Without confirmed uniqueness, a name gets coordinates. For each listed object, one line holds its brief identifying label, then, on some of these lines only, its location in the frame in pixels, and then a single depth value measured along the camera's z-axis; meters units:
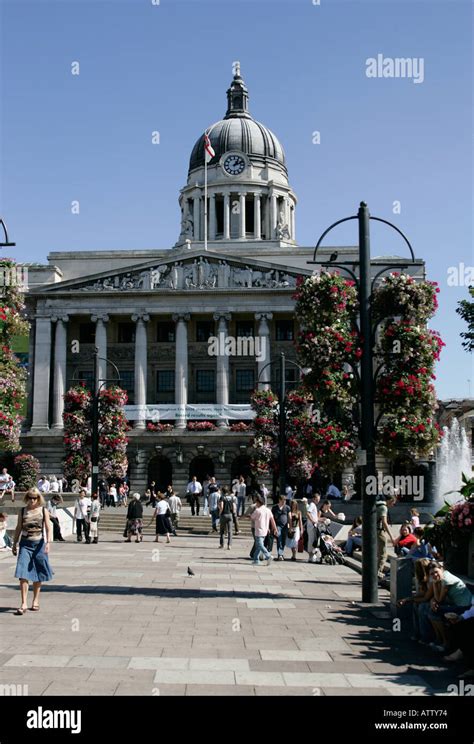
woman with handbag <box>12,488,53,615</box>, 12.73
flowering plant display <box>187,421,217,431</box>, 57.69
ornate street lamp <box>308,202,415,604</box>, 14.80
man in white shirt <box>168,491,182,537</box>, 33.91
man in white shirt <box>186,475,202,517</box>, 39.28
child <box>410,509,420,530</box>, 20.60
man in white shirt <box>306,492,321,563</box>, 22.91
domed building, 58.03
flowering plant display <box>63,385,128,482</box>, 42.84
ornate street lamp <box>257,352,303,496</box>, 34.58
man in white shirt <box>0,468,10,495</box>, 36.22
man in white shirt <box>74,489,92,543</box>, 29.02
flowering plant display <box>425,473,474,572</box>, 12.63
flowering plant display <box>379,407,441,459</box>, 16.39
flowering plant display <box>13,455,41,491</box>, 55.81
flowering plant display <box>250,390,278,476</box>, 45.91
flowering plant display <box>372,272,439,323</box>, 16.22
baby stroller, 22.72
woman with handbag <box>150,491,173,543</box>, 28.80
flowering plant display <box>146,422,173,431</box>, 57.69
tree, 25.62
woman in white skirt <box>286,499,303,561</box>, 23.34
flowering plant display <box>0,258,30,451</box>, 27.83
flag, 67.44
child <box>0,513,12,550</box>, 22.05
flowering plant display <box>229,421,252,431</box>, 57.25
